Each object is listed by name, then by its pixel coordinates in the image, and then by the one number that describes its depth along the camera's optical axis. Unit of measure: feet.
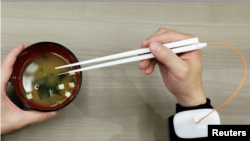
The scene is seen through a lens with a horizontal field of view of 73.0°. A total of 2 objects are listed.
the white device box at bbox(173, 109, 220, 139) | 2.22
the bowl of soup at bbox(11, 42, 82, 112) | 2.20
